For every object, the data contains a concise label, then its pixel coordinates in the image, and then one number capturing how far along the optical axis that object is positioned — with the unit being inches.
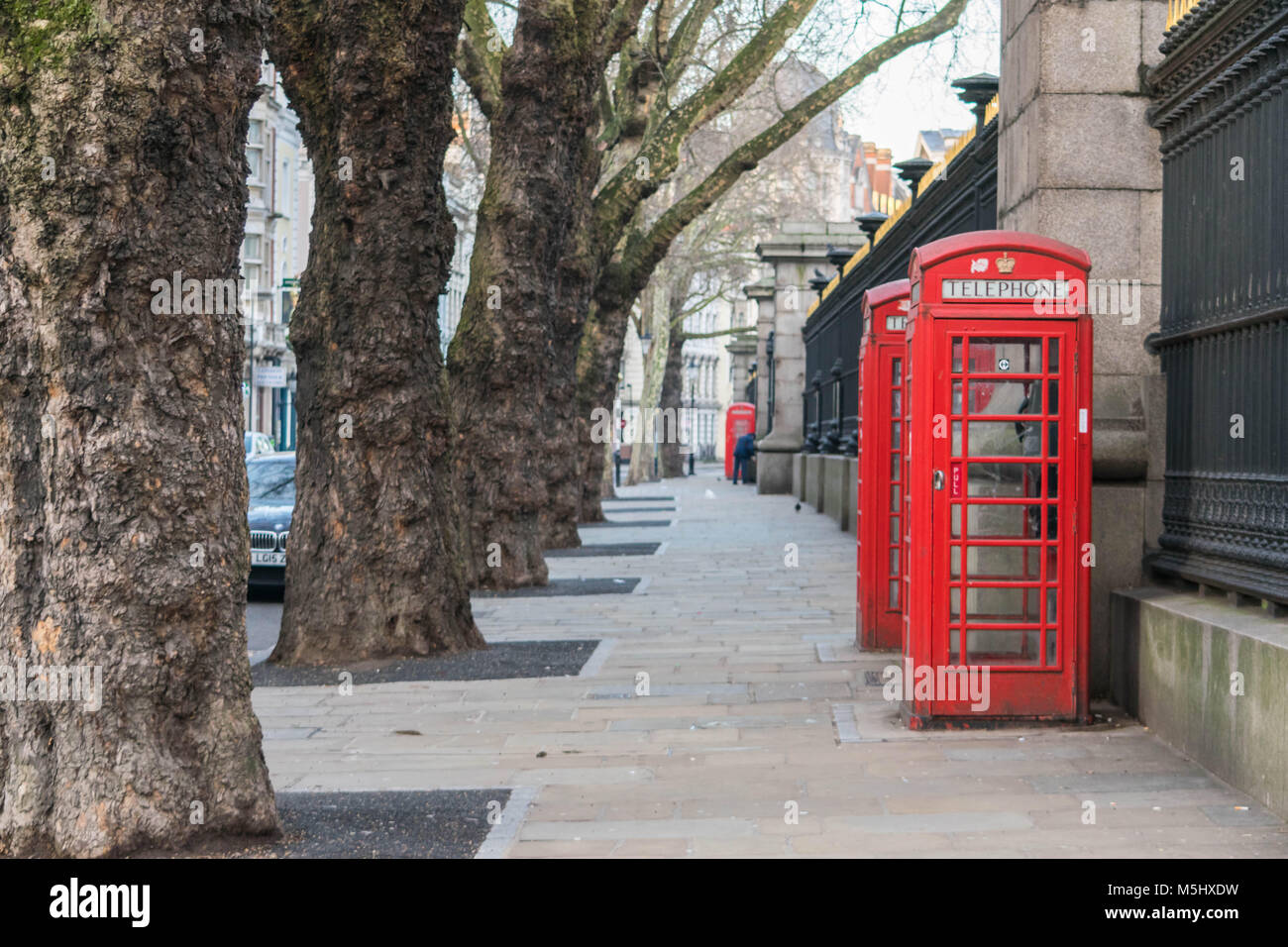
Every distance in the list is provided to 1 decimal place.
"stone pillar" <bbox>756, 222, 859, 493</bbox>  1401.3
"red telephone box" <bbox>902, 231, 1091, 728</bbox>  306.3
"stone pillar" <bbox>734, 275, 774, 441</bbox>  1656.0
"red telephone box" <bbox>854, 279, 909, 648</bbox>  418.6
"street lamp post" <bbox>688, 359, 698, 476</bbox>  4370.1
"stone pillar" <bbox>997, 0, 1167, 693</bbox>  335.0
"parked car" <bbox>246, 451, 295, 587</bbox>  616.1
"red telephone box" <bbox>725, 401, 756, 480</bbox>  2171.5
